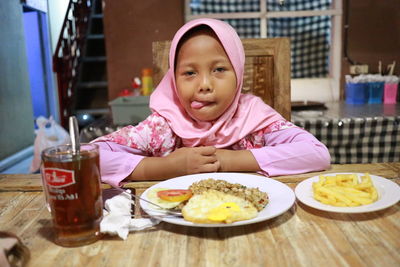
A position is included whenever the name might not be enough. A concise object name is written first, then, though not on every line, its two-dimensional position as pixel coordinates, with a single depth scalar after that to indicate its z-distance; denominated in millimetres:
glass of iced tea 509
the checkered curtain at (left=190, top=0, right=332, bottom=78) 4309
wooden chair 1403
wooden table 463
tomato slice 605
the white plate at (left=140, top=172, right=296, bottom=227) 546
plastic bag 2914
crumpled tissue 538
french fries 604
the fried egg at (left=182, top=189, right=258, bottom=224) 526
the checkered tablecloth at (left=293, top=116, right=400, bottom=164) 2068
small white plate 575
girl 884
